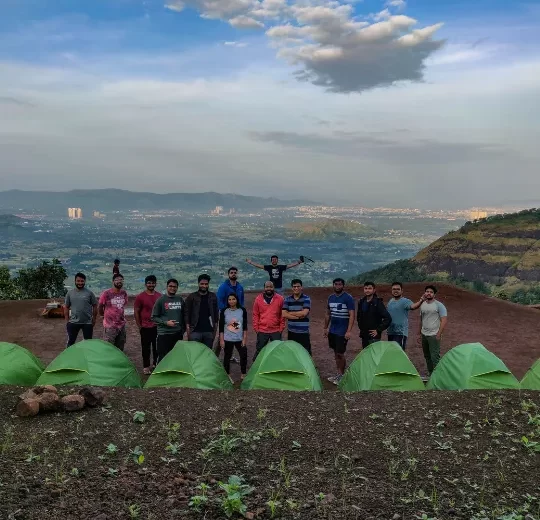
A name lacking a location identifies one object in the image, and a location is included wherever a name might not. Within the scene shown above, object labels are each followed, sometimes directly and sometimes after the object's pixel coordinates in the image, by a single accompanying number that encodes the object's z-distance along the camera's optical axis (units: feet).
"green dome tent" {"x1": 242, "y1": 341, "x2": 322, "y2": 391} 24.53
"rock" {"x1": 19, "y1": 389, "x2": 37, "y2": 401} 18.99
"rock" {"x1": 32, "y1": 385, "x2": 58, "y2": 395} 19.75
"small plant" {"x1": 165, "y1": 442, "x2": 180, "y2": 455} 15.67
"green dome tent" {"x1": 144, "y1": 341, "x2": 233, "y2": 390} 24.49
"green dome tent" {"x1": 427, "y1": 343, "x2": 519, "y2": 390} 24.67
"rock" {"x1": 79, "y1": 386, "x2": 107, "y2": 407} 19.25
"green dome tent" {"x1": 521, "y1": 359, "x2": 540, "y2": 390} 25.48
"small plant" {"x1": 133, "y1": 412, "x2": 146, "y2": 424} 18.16
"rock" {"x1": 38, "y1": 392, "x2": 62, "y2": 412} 18.63
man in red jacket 28.71
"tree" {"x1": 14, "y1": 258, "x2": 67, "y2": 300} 82.99
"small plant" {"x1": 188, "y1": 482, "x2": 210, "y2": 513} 12.55
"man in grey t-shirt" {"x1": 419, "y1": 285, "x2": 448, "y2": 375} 28.78
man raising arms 37.45
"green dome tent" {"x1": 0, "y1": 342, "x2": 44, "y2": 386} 25.61
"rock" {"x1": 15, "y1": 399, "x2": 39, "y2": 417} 18.38
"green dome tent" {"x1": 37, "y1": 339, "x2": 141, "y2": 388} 24.70
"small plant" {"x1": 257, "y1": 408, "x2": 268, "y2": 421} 18.75
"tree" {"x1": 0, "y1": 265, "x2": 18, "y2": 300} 71.64
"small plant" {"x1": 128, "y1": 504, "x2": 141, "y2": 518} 12.10
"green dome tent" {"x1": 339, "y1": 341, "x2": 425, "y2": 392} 24.59
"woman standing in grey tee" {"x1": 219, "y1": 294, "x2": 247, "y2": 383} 28.68
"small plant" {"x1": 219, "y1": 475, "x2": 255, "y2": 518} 12.41
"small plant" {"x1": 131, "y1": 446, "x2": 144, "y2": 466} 14.76
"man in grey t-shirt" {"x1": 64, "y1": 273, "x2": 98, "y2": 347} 29.43
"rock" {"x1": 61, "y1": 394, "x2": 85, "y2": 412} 18.74
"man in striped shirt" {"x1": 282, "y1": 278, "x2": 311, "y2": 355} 28.37
